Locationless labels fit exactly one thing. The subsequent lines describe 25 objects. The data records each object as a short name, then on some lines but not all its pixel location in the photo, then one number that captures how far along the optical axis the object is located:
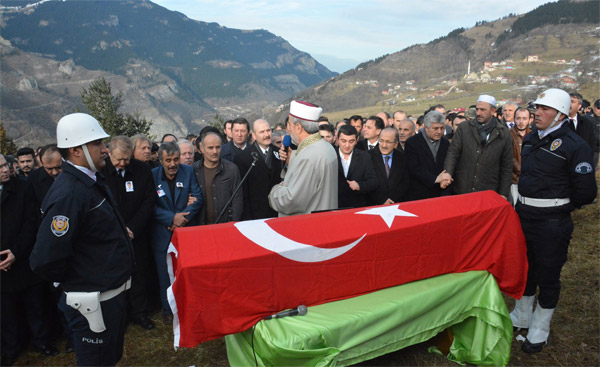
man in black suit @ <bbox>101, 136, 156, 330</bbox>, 4.40
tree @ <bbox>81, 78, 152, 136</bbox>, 37.00
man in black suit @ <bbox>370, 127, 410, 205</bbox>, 5.23
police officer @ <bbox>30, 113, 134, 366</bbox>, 2.60
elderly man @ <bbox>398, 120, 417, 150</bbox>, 6.04
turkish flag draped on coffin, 2.70
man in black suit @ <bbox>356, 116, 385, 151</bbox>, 5.94
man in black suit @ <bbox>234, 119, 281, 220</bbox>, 5.09
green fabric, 2.73
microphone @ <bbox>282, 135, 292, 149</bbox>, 4.14
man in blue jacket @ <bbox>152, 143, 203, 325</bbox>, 4.57
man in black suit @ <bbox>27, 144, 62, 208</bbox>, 4.43
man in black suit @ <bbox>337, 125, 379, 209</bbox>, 4.99
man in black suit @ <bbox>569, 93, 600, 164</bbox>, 6.93
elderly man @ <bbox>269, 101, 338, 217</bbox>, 3.46
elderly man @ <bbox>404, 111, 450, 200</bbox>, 5.25
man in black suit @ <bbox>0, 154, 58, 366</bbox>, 3.83
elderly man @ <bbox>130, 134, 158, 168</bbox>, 5.20
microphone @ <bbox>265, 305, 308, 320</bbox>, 2.83
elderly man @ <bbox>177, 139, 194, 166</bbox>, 5.37
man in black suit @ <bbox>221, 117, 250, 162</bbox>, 5.75
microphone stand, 4.44
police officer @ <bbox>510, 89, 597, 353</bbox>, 3.70
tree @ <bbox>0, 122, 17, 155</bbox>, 41.09
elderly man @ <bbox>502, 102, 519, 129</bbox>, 7.93
